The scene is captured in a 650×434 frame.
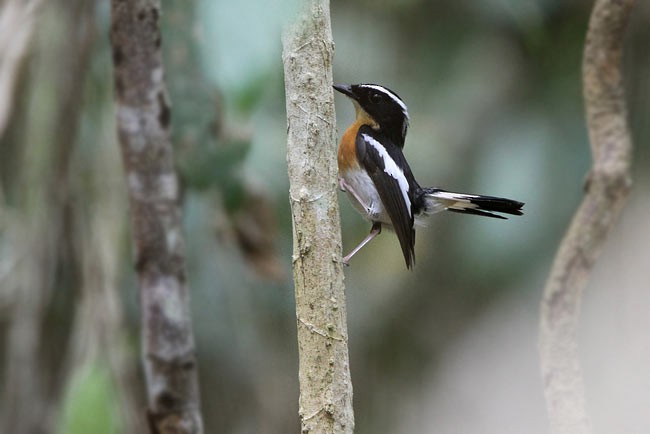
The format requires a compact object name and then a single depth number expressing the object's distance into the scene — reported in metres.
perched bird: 5.57
